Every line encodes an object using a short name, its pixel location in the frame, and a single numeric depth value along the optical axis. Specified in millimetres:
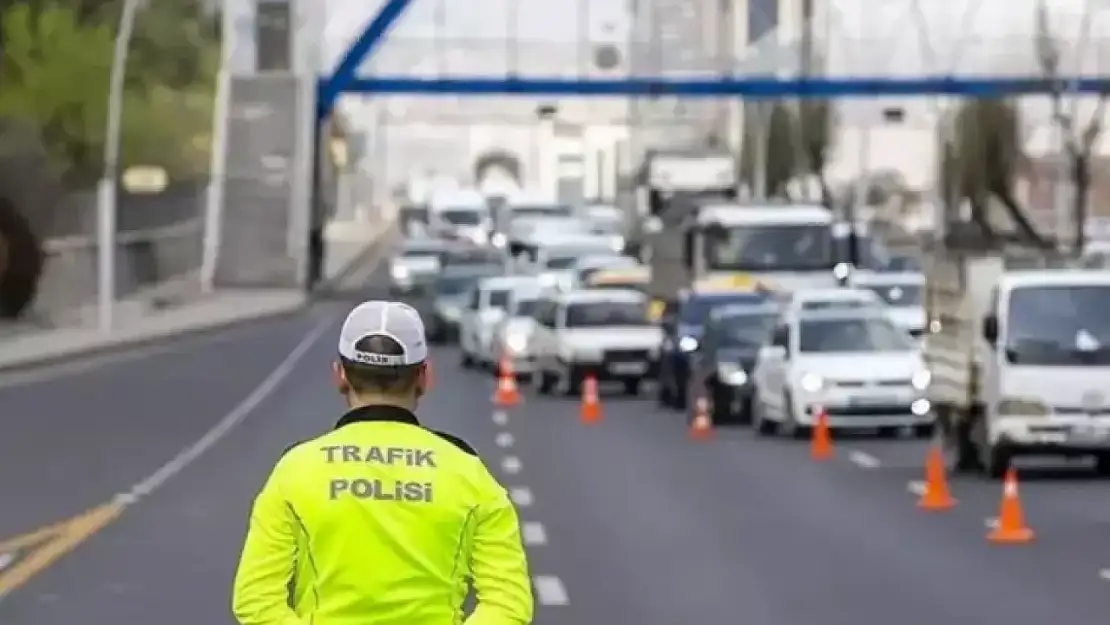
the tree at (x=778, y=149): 127062
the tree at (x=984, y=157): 97875
